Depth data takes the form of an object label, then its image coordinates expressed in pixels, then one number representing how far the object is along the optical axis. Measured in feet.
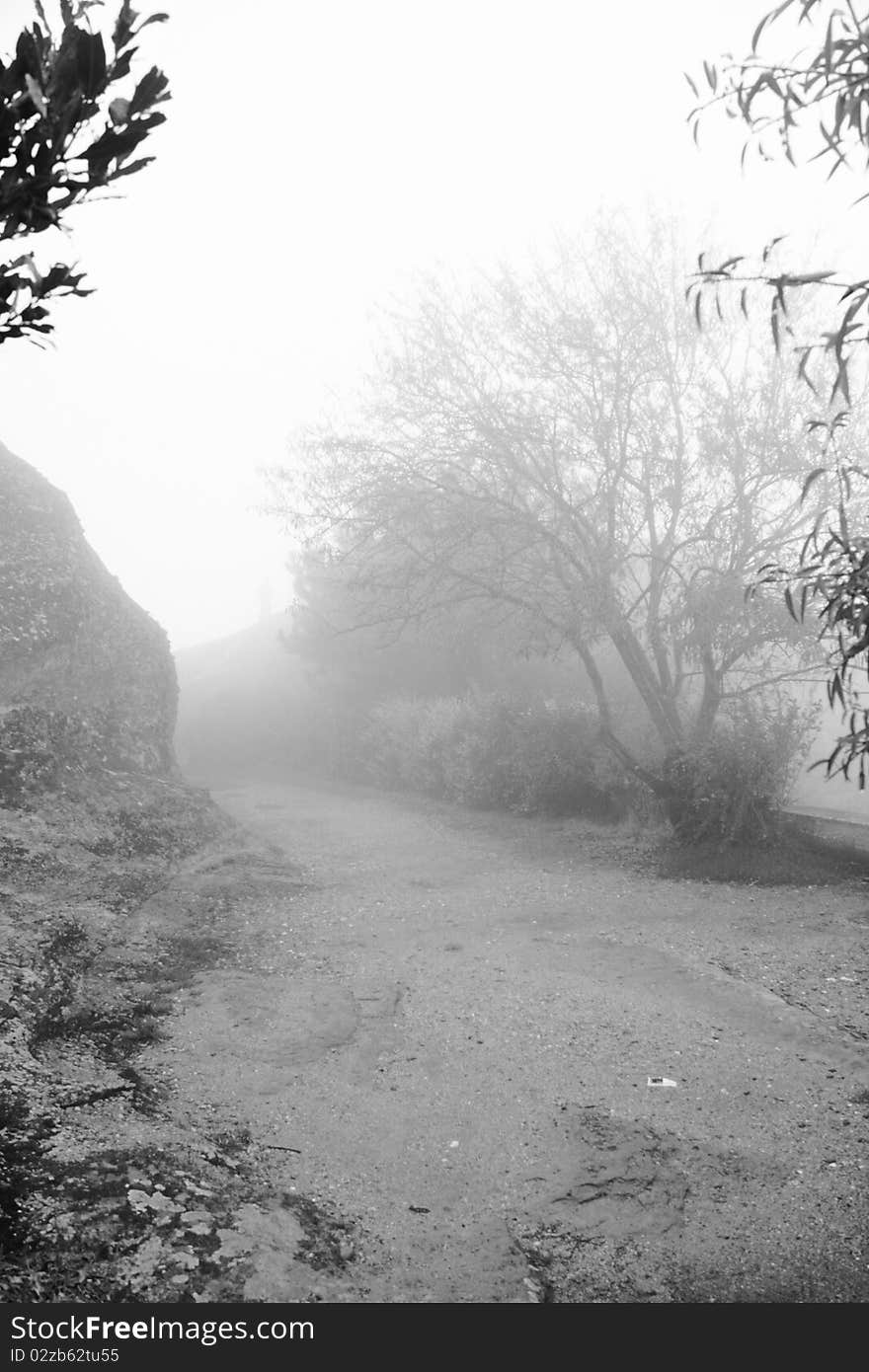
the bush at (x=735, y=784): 50.65
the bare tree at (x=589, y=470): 55.77
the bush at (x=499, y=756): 65.26
